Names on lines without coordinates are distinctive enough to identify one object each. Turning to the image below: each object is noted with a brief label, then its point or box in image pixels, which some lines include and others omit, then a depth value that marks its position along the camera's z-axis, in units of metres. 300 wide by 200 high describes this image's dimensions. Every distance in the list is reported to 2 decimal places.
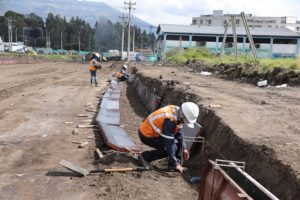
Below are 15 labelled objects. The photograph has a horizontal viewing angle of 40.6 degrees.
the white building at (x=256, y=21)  124.12
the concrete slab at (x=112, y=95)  17.89
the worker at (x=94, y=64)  22.27
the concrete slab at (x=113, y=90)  20.27
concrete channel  4.69
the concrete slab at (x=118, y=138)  8.72
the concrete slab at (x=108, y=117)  11.86
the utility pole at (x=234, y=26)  27.12
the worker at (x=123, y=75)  26.36
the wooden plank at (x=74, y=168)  7.03
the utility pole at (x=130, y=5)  71.69
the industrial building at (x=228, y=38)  69.25
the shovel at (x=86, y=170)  7.05
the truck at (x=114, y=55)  82.25
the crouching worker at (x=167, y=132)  6.79
